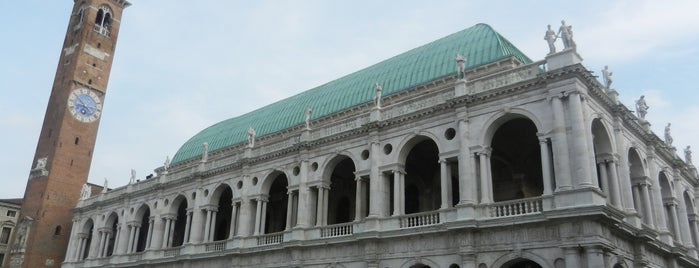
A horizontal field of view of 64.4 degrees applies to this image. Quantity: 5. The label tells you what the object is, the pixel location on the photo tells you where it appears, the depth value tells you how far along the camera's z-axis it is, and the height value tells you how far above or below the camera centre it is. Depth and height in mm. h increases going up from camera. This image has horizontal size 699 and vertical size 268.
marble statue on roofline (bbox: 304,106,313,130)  33562 +13061
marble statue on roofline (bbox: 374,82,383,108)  30406 +13056
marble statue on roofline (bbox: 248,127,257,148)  37281 +13295
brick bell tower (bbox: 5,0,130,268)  51375 +18706
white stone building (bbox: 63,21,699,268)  22391 +9057
